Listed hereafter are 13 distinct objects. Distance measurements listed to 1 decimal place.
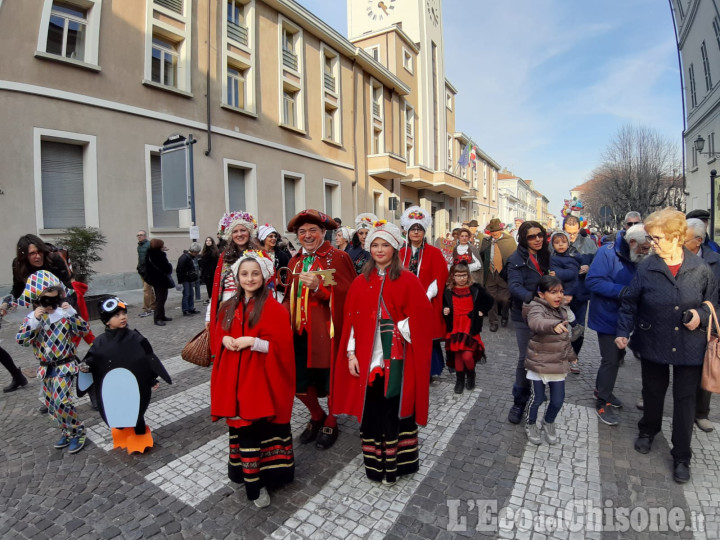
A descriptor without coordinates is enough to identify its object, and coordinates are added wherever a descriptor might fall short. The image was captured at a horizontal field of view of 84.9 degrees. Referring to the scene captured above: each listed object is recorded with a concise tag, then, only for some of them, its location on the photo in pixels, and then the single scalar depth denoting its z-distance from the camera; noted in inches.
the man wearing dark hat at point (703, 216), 176.1
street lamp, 612.5
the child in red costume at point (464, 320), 178.9
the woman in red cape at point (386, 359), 109.0
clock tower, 1133.1
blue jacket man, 147.0
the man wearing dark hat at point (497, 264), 298.4
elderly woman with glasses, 111.1
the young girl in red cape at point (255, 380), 100.3
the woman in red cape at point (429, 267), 171.9
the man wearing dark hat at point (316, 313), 131.0
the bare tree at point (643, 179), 1062.4
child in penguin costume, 129.0
